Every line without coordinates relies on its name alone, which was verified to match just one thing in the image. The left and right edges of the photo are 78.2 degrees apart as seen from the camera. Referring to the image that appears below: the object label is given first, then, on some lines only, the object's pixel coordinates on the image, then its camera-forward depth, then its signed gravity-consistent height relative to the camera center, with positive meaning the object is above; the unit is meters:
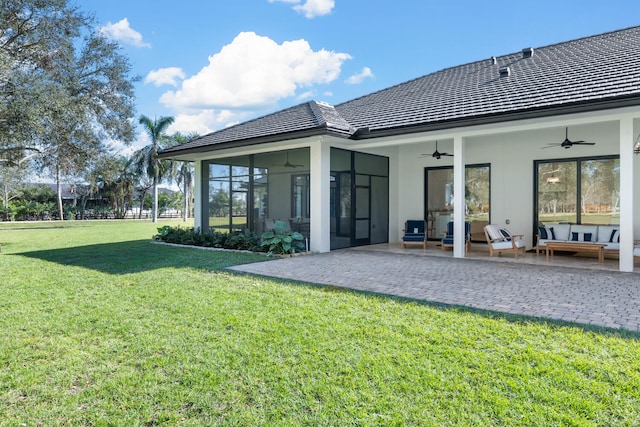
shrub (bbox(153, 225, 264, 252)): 11.59 -0.97
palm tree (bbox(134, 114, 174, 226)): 33.31 +4.90
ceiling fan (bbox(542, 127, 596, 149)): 10.32 +1.76
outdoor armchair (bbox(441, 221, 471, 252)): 11.25 -0.88
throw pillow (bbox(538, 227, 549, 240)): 10.45 -0.66
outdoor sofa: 9.53 -0.69
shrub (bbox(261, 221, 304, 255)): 10.66 -0.89
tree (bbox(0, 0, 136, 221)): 12.01 +4.38
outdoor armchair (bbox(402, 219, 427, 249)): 11.94 -0.78
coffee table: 8.89 -0.90
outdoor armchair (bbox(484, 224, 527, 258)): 10.09 -0.85
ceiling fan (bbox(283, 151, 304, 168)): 11.98 +1.35
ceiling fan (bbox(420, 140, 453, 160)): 12.47 +1.75
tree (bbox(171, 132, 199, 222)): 43.74 +3.75
